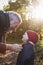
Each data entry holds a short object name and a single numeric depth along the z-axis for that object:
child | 1.69
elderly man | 1.72
